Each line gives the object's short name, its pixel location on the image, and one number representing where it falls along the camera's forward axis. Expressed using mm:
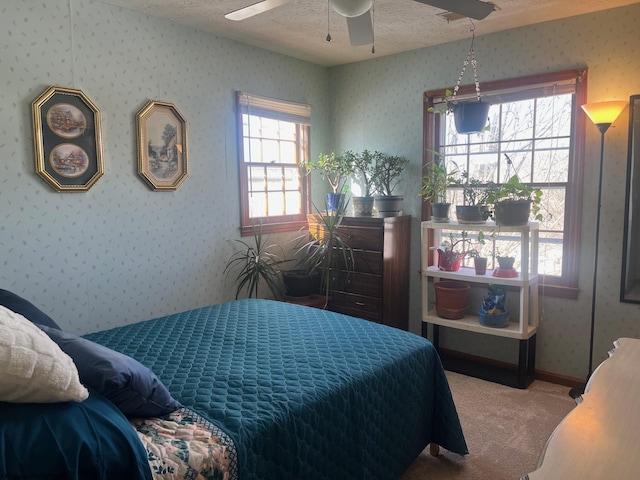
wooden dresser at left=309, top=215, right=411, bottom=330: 3877
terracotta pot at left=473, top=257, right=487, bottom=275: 3467
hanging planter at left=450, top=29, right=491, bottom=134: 3043
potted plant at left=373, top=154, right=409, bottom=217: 3988
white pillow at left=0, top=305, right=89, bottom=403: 1185
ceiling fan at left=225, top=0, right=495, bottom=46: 1912
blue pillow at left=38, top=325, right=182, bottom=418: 1459
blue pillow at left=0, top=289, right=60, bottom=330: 1945
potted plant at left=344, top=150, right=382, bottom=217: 4098
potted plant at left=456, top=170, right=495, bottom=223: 3348
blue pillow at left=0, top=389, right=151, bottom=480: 1142
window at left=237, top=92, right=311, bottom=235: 3909
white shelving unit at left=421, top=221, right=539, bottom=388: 3221
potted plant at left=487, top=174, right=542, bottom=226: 3170
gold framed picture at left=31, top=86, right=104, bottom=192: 2721
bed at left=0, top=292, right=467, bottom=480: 1483
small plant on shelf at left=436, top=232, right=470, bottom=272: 3584
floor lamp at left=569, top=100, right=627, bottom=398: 2857
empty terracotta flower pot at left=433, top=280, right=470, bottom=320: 3604
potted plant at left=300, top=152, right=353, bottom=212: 4188
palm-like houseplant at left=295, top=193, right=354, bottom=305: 3945
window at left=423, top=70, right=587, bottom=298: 3275
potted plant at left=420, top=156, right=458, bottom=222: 3602
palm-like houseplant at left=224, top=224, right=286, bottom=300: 3797
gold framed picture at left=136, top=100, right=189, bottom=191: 3197
